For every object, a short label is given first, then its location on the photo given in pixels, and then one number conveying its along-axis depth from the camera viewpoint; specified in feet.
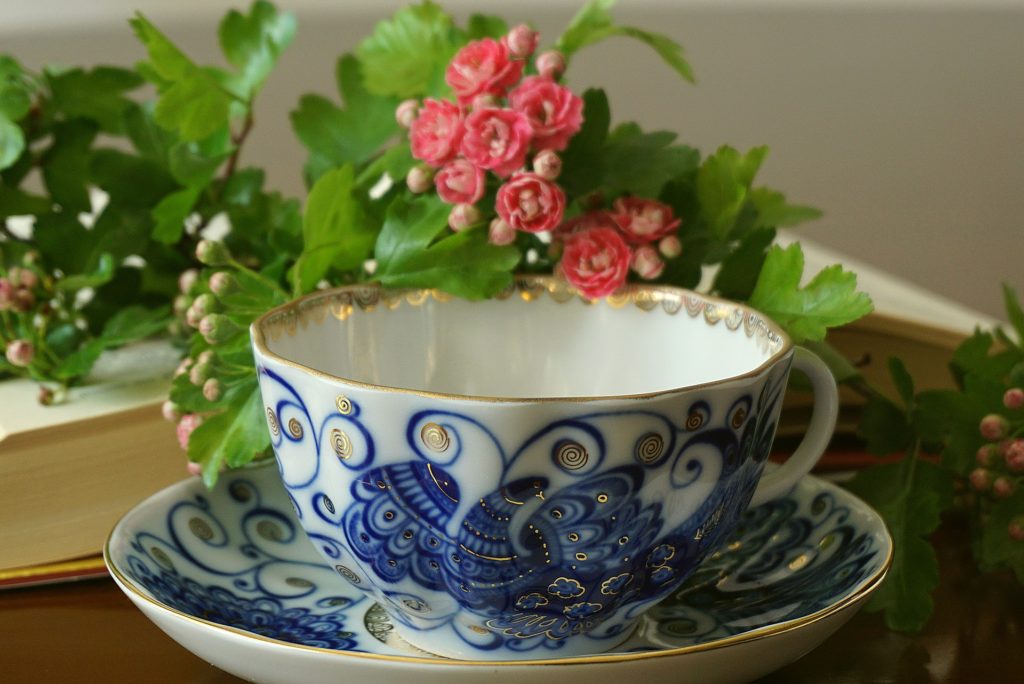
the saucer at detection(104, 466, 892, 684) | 1.41
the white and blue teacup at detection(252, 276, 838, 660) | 1.42
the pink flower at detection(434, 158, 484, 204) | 1.63
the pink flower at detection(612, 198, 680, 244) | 1.68
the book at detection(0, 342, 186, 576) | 1.63
